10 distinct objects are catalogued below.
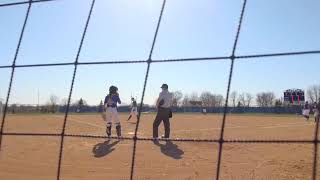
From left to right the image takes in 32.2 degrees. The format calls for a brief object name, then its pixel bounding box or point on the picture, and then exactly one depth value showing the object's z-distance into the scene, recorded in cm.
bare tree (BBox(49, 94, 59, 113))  5988
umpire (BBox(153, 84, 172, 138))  1239
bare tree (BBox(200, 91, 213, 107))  7467
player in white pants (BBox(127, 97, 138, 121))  2531
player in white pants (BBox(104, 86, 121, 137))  1357
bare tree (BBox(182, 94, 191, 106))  8044
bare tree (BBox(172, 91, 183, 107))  7805
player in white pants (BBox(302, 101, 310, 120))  3018
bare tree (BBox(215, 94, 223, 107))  7024
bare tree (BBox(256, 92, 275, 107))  7200
